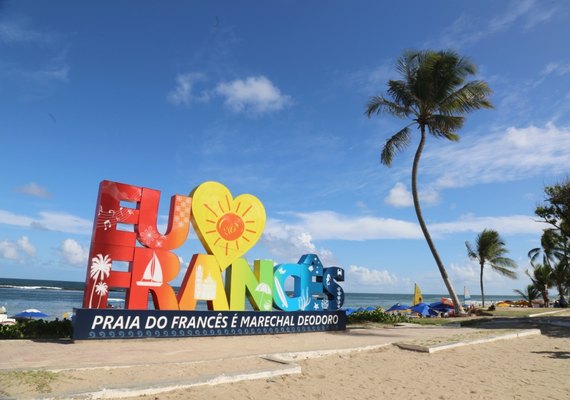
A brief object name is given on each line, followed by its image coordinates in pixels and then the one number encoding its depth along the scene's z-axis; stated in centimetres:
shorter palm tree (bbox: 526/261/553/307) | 4238
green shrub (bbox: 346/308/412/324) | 1841
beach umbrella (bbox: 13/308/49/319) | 2288
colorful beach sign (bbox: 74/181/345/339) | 1108
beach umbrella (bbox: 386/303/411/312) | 3369
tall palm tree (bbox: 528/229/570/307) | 3584
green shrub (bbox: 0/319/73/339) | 1110
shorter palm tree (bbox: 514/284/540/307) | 4845
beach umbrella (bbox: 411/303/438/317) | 3125
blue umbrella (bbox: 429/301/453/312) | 3488
